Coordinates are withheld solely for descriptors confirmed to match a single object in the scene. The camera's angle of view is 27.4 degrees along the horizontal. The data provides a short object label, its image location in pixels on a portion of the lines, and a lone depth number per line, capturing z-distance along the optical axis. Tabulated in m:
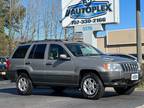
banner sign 14.52
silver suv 8.75
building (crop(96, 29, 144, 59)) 37.62
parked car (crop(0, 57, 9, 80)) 18.05
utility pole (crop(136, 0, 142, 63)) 11.87
